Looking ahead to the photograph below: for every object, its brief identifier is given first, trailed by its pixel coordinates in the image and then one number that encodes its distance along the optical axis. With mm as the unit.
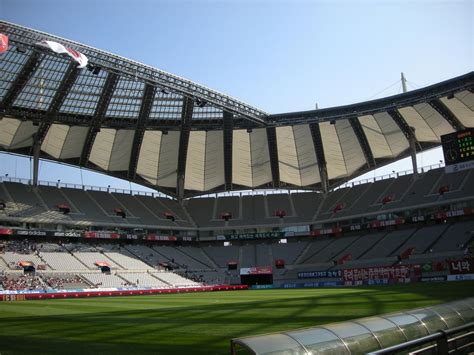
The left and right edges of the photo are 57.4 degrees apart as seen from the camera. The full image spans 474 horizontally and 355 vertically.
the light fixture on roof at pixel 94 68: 48344
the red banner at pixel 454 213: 60969
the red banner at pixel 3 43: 30112
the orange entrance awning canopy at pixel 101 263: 62056
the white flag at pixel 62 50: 40125
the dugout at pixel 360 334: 7809
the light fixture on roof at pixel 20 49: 44156
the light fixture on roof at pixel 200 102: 55794
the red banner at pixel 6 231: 61256
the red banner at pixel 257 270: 71875
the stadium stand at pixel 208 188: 53250
